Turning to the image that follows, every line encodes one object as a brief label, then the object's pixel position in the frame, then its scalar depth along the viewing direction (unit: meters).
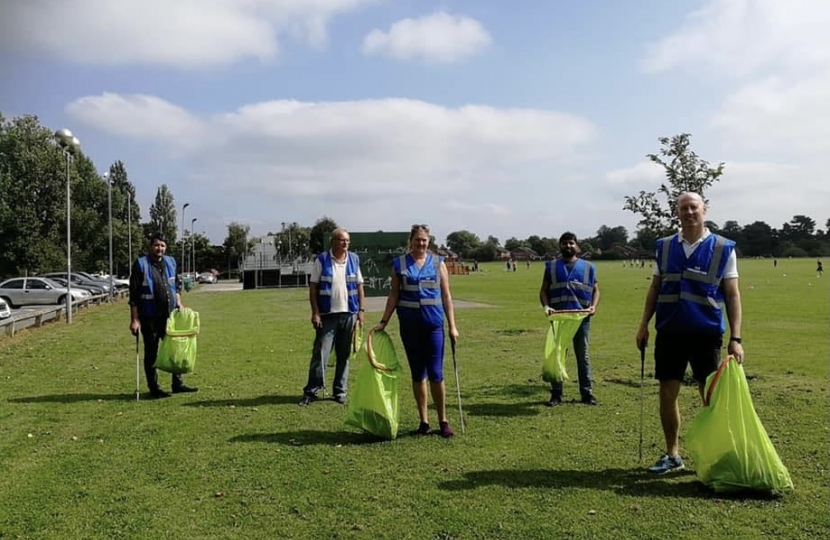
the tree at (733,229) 137.40
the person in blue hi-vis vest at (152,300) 8.52
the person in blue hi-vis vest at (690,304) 5.04
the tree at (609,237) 144.09
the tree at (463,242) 147.12
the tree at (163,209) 94.88
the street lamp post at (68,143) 20.42
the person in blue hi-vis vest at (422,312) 6.32
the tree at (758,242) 139.75
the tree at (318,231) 90.71
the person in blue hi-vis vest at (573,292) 7.99
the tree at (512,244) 164.62
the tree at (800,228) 148.12
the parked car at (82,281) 38.46
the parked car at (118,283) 43.40
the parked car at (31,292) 29.69
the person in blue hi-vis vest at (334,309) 8.11
